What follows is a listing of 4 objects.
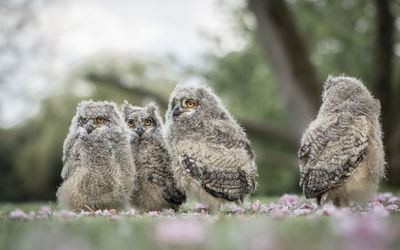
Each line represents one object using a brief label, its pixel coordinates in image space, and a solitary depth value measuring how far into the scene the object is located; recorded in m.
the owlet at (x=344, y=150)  4.19
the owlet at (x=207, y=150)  4.36
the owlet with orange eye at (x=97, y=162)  4.49
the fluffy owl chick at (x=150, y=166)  4.84
